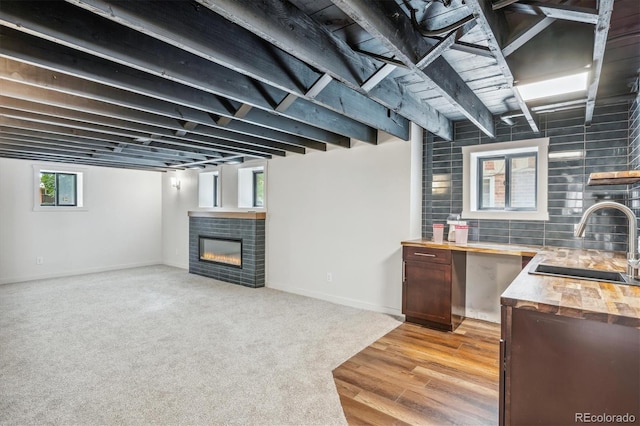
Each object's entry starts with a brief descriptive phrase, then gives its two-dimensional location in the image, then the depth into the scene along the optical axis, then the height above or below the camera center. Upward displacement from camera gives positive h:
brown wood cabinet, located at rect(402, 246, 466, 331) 3.41 -0.81
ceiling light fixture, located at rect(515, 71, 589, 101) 1.91 +0.77
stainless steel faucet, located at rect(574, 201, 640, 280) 1.66 -0.10
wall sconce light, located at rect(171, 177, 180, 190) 7.09 +0.56
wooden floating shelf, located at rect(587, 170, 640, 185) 2.06 +0.23
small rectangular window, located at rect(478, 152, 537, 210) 3.60 +0.33
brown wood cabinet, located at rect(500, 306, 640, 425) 1.23 -0.63
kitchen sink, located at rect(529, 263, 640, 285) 1.91 -0.36
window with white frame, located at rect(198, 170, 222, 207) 6.70 +0.38
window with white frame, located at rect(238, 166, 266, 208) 5.92 +0.38
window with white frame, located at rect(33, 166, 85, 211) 5.84 +0.36
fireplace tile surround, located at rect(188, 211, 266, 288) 5.30 -0.51
